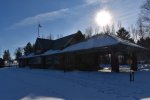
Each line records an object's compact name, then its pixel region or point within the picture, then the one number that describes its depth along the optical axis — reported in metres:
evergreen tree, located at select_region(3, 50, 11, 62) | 61.31
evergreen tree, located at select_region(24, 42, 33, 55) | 42.97
